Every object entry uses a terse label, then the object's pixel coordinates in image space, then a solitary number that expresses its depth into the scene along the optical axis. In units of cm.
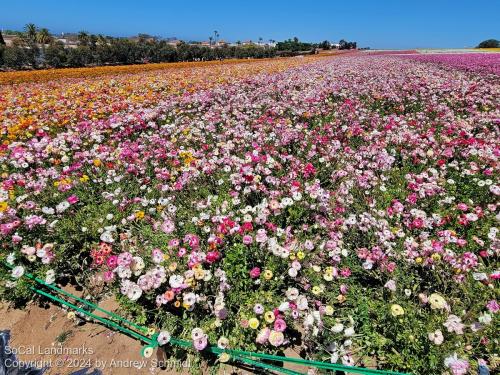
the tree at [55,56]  4338
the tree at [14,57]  3949
